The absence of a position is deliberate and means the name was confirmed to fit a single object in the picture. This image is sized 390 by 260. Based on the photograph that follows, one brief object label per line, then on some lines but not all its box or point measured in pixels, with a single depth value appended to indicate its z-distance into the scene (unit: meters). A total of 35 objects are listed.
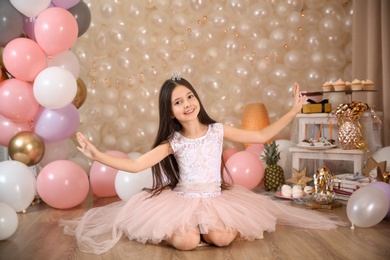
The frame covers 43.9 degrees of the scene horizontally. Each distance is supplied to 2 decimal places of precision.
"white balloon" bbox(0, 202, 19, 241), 2.87
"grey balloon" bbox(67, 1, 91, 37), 4.11
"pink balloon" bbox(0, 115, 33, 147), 3.87
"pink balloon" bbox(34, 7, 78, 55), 3.69
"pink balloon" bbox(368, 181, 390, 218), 3.06
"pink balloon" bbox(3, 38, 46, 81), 3.64
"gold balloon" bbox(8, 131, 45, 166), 3.71
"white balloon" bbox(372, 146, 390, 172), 3.80
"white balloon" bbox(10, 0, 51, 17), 3.69
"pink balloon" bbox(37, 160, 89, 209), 3.64
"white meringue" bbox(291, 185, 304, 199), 3.80
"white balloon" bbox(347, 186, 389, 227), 2.84
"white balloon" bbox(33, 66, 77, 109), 3.61
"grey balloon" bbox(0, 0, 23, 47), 3.65
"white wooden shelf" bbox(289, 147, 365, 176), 3.83
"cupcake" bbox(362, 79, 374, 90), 4.07
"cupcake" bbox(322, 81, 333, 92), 4.17
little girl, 2.63
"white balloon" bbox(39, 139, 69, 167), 4.07
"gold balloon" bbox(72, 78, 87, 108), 4.25
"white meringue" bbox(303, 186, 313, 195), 3.81
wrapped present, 4.18
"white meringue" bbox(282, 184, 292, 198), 3.86
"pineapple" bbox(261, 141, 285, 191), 4.26
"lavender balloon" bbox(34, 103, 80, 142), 3.83
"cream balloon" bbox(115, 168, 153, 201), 3.71
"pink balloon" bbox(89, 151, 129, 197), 4.12
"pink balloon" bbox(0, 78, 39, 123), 3.68
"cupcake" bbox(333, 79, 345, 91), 4.08
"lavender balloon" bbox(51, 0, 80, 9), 3.95
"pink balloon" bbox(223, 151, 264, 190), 4.10
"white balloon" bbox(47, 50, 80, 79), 3.99
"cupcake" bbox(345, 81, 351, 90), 4.12
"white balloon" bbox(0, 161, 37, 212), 3.38
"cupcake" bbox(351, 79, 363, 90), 4.04
